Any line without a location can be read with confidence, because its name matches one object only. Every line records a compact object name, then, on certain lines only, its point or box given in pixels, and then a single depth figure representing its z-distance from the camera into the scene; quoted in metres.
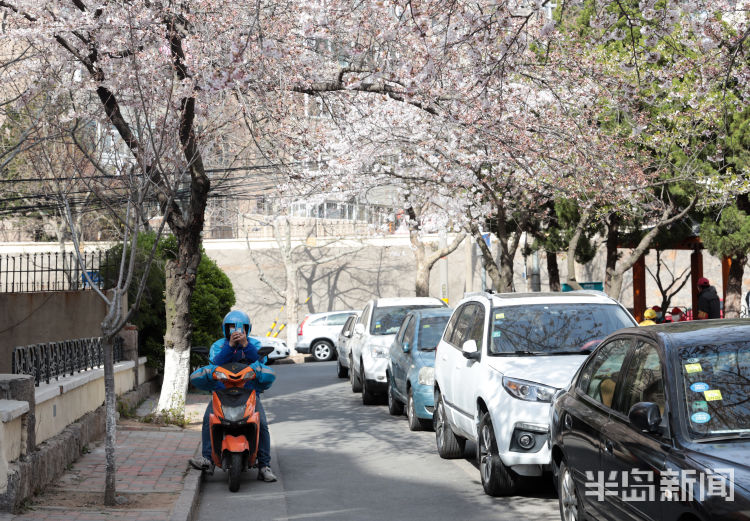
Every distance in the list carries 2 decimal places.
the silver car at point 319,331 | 31.34
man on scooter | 9.14
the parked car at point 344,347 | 21.15
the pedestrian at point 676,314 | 22.00
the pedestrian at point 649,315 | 17.86
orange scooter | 8.90
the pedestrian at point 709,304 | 17.38
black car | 4.36
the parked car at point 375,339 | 16.02
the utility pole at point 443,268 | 31.21
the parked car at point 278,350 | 29.98
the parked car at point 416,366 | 12.23
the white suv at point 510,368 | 7.86
